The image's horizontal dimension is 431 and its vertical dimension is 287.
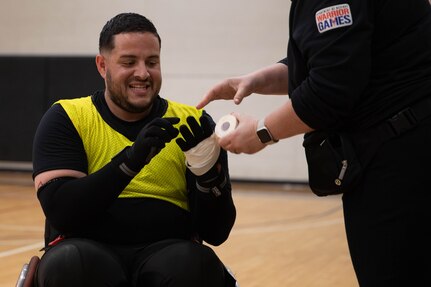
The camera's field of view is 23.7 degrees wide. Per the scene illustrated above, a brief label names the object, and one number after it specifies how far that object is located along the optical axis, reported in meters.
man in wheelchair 2.00
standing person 1.63
